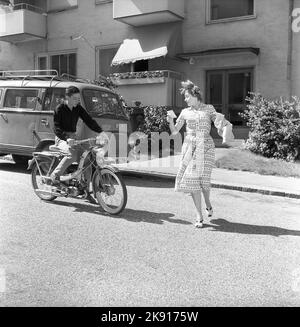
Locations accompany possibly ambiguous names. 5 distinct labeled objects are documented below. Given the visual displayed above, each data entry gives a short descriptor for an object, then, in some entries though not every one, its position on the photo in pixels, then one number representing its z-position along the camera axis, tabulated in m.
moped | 7.04
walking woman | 6.46
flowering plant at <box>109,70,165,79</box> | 16.52
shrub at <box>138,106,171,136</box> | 15.38
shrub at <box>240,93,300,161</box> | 12.68
